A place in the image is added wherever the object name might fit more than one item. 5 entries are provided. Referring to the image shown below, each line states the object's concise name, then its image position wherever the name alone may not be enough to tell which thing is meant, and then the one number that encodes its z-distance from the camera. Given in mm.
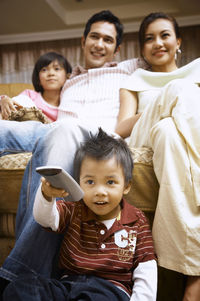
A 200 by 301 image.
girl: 1750
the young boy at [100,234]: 682
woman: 767
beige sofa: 941
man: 748
